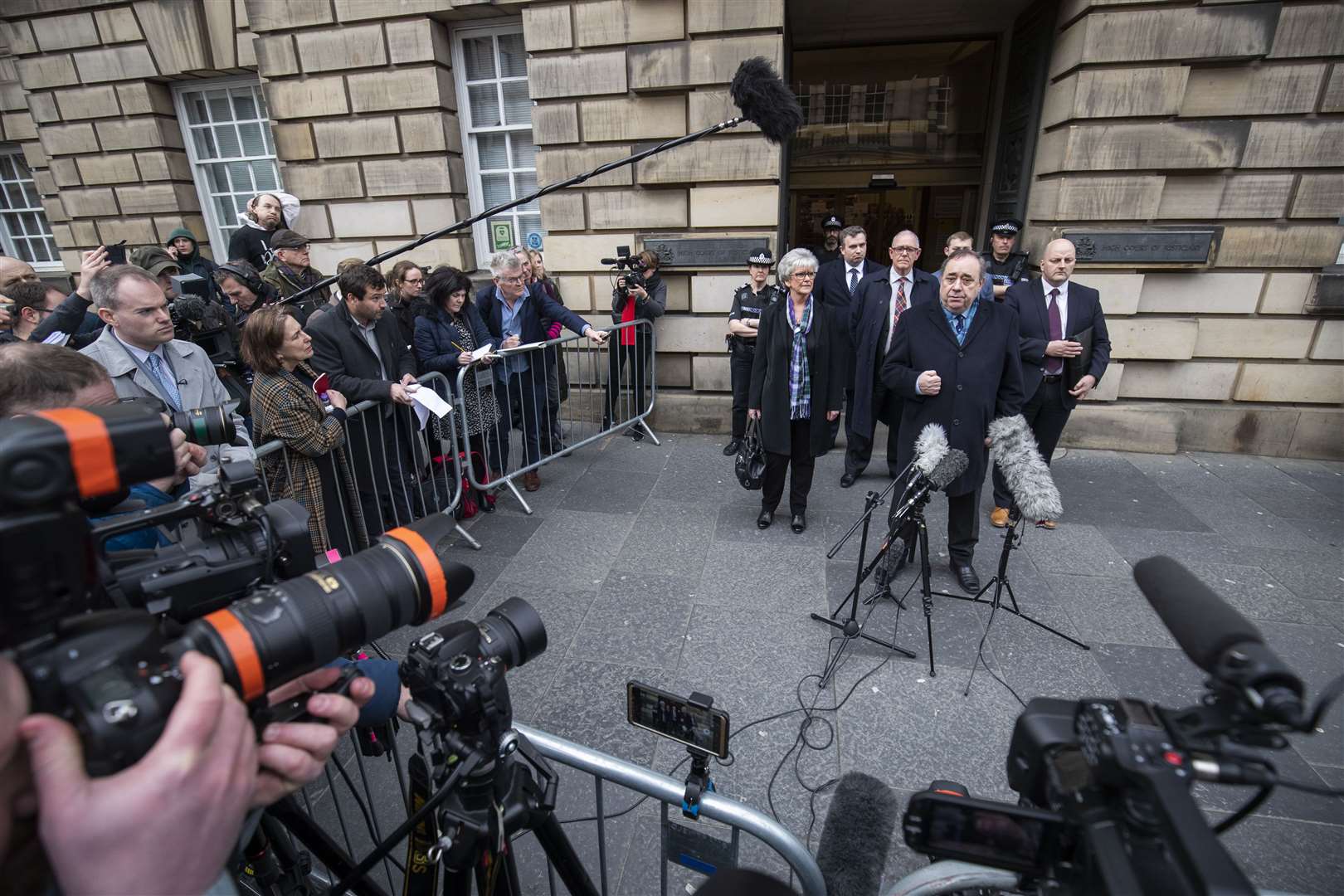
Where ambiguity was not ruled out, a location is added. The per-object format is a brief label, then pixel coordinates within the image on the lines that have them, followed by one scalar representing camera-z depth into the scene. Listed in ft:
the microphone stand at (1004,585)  11.34
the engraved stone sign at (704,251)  22.29
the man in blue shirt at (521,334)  18.67
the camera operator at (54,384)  6.22
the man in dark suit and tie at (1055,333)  15.87
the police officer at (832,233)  23.58
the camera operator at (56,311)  13.19
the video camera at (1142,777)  2.83
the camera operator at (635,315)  21.95
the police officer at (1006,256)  18.76
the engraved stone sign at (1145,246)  19.70
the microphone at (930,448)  10.84
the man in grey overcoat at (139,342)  10.09
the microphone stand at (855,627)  10.97
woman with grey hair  14.93
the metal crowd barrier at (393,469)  13.58
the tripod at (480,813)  4.39
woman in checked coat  11.66
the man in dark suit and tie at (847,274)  20.17
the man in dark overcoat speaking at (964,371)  12.85
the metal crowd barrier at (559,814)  5.05
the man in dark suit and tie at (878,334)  18.08
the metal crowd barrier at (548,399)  17.46
